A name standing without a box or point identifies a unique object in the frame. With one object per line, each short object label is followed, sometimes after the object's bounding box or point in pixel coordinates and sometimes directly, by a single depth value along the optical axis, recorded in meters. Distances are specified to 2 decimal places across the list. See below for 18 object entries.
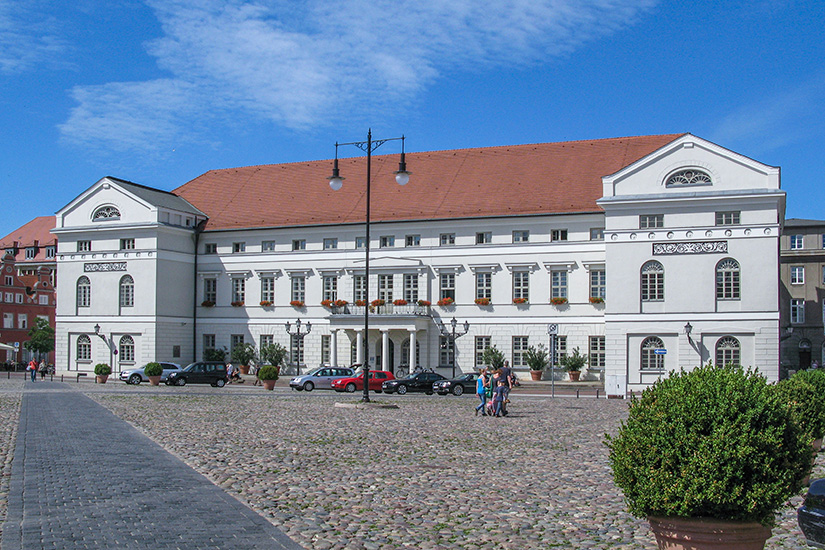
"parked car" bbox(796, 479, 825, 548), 8.80
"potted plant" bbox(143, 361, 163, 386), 50.34
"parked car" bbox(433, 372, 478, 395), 43.66
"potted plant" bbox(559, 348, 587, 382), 51.38
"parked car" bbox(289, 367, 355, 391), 45.62
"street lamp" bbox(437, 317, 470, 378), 54.62
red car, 44.44
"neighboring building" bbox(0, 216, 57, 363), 97.88
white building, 46.09
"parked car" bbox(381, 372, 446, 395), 44.09
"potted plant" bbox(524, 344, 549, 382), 52.00
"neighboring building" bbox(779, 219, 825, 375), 84.06
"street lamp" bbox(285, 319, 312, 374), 55.64
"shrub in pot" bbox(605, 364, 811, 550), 7.09
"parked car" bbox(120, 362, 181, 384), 50.88
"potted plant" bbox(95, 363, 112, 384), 53.05
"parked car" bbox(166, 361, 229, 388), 49.84
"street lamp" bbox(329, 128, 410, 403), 29.70
